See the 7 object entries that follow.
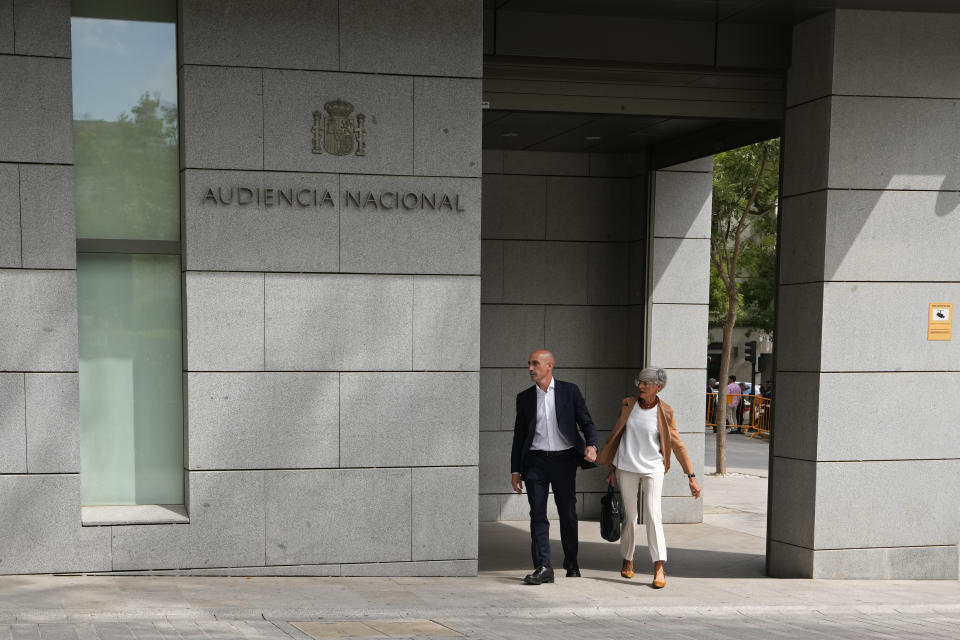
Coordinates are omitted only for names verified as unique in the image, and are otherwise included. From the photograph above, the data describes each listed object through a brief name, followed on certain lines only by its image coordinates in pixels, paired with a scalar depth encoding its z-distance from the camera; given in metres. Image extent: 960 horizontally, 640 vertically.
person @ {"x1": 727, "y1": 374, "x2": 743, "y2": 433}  28.52
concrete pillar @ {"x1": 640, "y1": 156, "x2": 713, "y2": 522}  12.28
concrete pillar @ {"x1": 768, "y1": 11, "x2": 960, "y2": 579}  8.84
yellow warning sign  9.04
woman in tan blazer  8.45
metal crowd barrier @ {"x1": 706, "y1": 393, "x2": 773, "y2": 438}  27.81
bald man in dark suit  8.21
